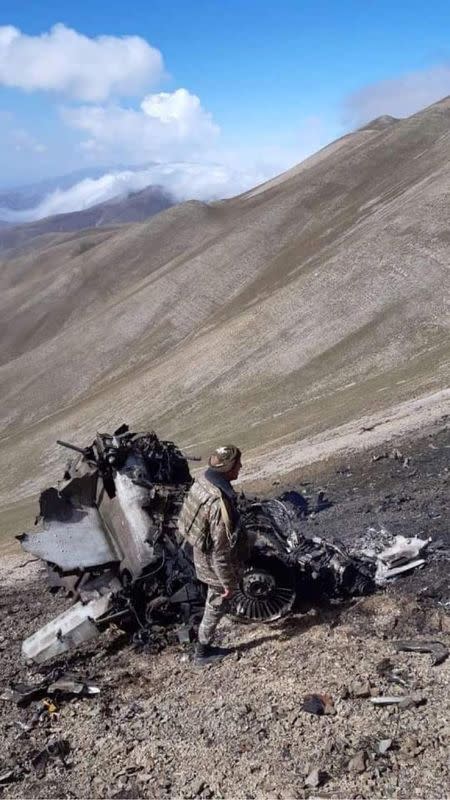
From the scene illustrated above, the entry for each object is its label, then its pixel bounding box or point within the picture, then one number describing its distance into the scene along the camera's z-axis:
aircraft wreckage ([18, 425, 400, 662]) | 9.46
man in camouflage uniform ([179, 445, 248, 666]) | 8.23
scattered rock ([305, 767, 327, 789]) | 6.17
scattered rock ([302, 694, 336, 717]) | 7.16
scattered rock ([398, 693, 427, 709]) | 6.92
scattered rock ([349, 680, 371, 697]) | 7.25
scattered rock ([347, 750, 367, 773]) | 6.22
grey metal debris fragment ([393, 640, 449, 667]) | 7.58
